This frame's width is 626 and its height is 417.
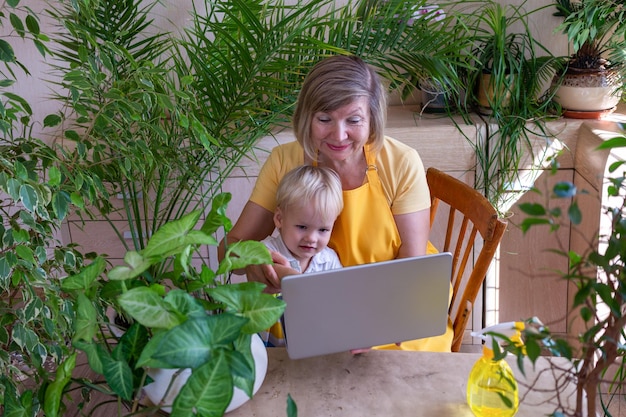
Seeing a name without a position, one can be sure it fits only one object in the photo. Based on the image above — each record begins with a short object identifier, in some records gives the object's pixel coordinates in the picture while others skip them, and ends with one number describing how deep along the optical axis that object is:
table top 1.19
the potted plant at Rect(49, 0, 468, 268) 2.24
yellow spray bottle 1.13
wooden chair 1.68
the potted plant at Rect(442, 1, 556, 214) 2.54
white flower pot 1.10
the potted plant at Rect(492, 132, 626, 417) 0.68
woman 1.86
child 1.75
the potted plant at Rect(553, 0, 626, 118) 2.49
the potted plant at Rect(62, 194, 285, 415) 0.82
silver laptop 1.16
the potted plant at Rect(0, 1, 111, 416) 1.27
